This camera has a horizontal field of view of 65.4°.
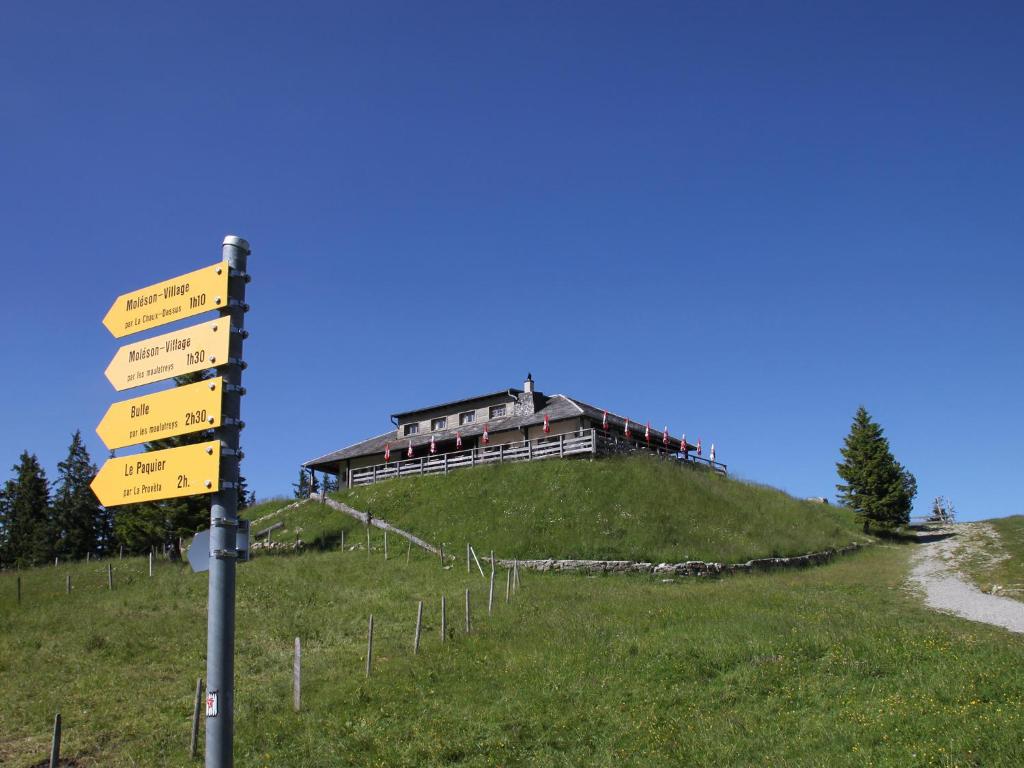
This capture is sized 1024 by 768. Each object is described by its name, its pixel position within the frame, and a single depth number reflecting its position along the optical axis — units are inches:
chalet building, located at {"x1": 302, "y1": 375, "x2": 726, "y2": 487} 1941.4
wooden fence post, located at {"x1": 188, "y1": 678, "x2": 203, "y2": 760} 606.4
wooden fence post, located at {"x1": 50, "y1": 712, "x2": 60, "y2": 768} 542.3
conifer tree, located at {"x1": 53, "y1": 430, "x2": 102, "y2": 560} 2608.3
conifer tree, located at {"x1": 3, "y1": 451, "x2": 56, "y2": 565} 2588.6
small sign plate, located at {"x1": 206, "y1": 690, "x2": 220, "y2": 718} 253.3
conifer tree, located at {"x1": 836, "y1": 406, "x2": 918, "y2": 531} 2186.3
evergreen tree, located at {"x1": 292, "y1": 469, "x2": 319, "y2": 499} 2214.3
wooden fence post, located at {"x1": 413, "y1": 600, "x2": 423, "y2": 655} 824.3
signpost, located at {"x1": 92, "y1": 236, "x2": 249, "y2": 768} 259.9
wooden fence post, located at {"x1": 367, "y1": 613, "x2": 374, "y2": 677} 756.1
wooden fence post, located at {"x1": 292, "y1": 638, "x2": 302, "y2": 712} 679.7
